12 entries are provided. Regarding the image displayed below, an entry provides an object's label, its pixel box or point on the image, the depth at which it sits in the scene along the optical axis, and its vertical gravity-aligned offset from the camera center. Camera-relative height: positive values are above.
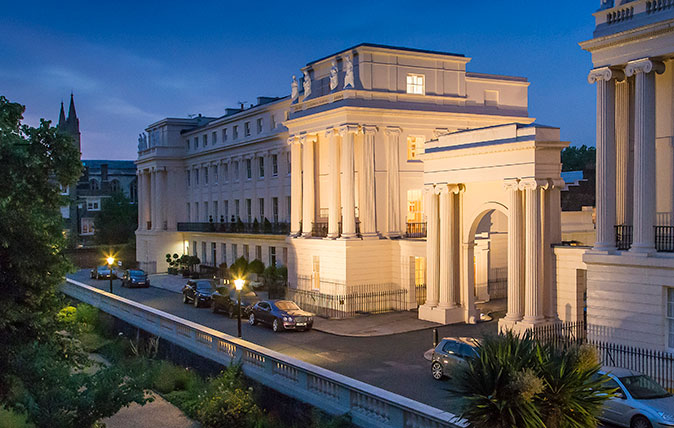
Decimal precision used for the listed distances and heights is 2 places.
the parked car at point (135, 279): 51.83 -4.91
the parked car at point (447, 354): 20.58 -4.36
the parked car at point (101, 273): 59.17 -5.04
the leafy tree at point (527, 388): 11.17 -2.98
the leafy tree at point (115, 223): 82.06 -0.99
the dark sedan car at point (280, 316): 31.00 -4.76
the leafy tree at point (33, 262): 15.91 -1.22
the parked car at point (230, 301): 35.31 -4.66
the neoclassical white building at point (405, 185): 27.41 +1.34
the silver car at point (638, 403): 15.30 -4.50
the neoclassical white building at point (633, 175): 20.72 +1.07
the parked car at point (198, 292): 40.03 -4.65
